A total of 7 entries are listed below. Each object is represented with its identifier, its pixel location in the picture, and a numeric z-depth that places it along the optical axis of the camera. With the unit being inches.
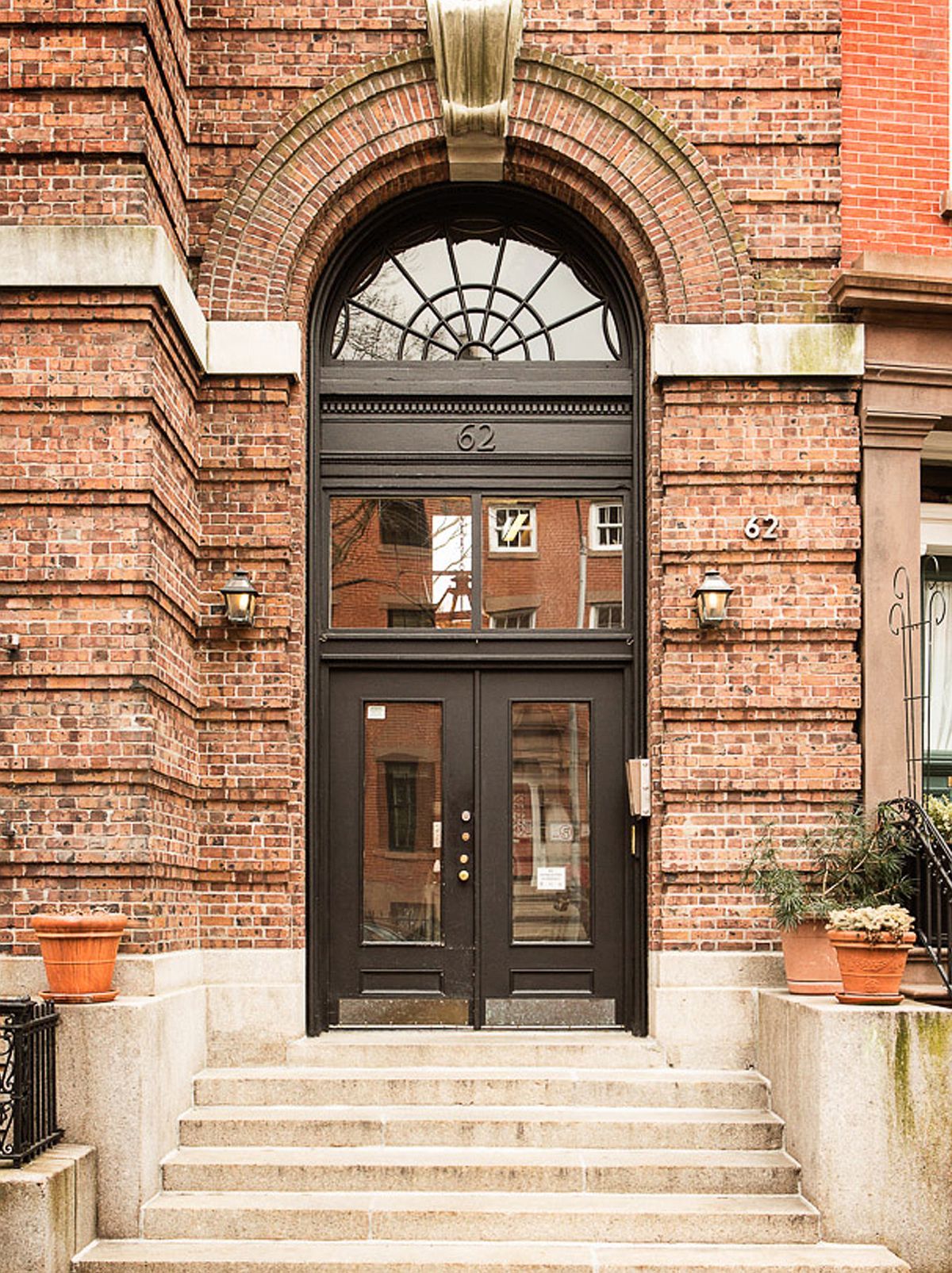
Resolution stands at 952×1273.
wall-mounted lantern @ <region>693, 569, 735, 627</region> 369.1
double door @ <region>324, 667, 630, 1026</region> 389.1
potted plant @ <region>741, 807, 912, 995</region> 347.3
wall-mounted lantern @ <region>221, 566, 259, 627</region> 367.9
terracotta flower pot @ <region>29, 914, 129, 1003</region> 303.6
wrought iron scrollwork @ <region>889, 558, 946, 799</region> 375.9
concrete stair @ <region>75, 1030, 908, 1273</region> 299.6
